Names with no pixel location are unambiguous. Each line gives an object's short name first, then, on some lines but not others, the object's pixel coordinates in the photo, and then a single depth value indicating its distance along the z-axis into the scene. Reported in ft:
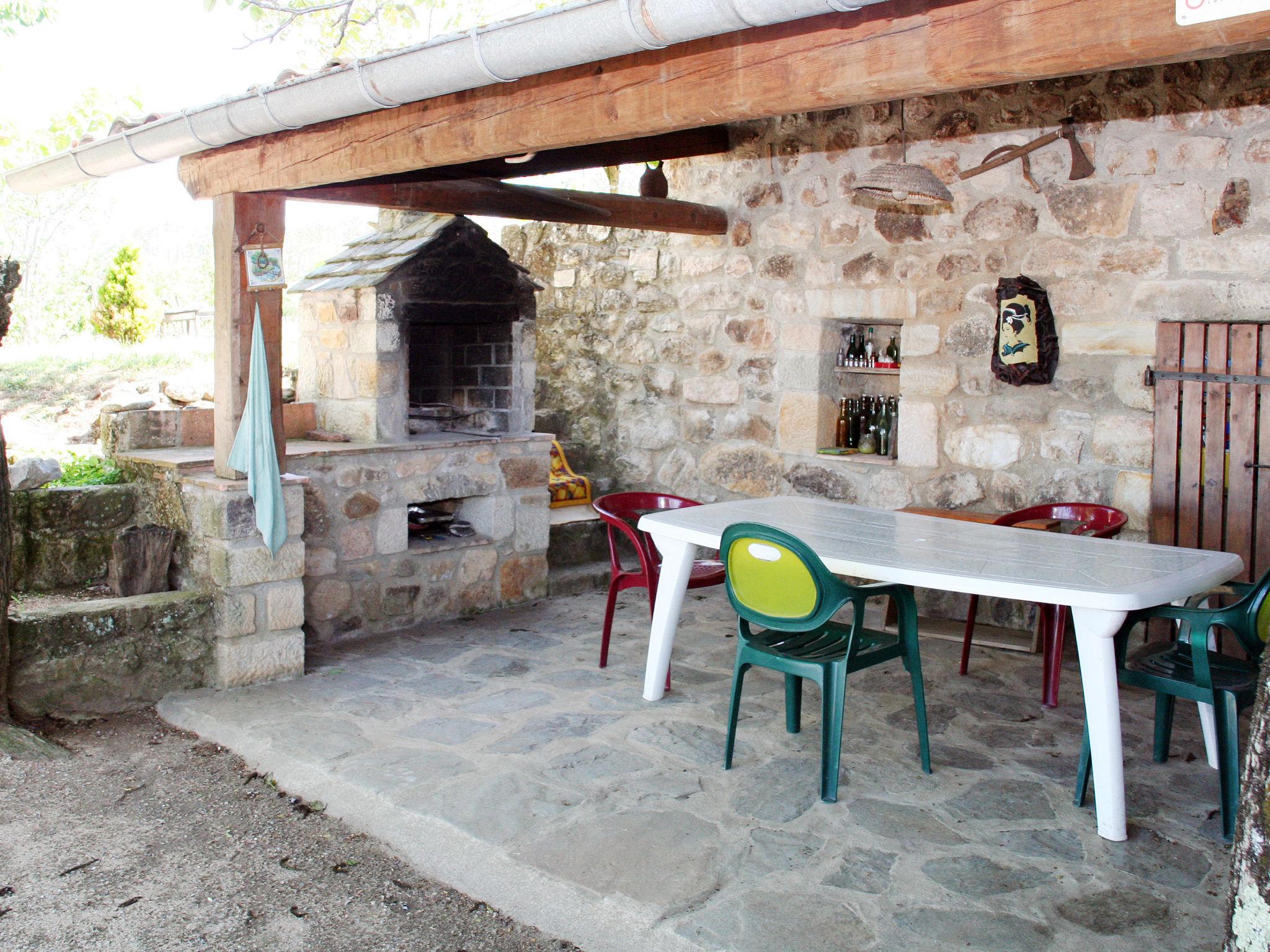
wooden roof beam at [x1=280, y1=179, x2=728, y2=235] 14.97
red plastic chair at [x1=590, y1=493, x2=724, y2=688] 14.17
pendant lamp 13.38
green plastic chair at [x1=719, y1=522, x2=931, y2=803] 10.39
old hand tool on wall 15.67
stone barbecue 17.12
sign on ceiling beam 6.04
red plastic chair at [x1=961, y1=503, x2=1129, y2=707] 13.41
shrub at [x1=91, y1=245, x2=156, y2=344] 29.30
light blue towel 13.88
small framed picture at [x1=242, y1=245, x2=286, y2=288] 13.80
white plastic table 9.68
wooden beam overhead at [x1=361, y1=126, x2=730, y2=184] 15.93
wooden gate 14.52
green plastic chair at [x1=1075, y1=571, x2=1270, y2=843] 9.68
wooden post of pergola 13.84
